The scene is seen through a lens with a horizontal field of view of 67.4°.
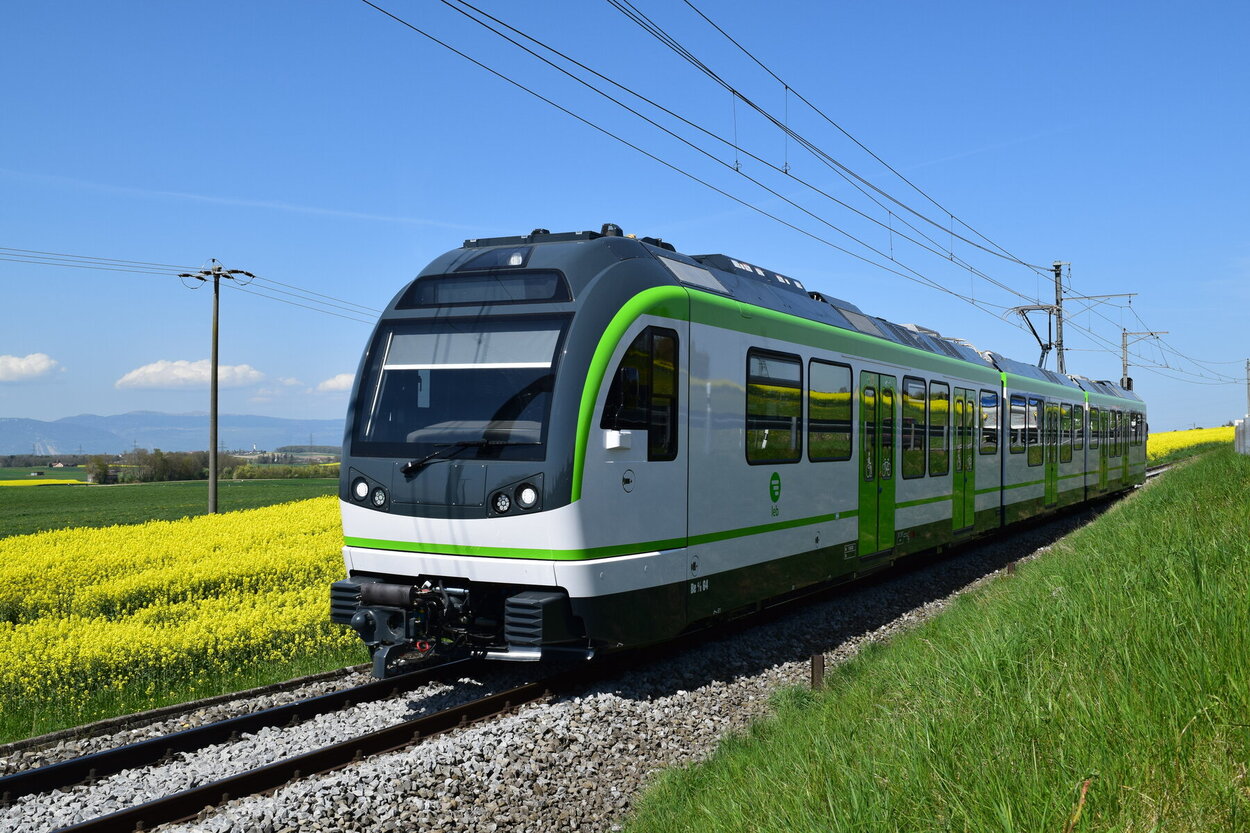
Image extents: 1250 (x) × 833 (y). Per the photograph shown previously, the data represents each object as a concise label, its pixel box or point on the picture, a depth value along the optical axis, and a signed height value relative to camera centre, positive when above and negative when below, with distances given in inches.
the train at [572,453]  278.8 -1.1
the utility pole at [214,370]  984.3 +86.3
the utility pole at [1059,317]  1281.0 +186.9
